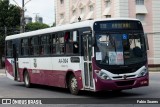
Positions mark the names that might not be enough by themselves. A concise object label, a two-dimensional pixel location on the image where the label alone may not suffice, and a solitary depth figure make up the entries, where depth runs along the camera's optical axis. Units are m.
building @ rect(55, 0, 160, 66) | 48.84
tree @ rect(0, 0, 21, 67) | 64.88
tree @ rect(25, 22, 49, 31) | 86.22
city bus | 15.37
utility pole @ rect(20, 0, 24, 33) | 43.94
